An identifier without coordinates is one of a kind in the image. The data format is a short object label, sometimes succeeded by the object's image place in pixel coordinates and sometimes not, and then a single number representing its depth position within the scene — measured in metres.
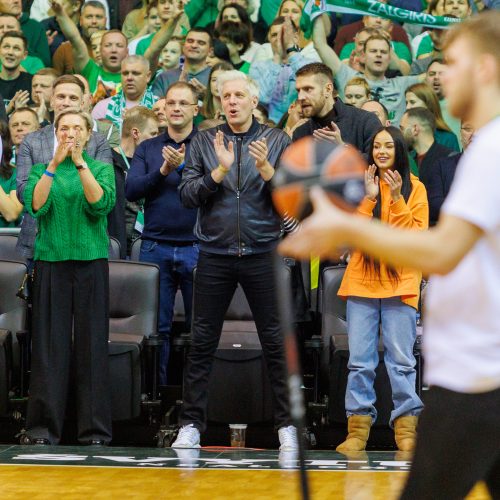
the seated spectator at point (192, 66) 20.03
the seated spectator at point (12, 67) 20.02
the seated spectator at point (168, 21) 20.75
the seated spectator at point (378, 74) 18.95
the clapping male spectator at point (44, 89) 19.33
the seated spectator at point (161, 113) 17.98
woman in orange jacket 13.55
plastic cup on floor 14.91
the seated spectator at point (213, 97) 18.76
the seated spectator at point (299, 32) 20.03
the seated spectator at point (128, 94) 18.62
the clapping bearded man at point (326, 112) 14.78
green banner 19.09
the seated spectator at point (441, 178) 16.27
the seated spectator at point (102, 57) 20.03
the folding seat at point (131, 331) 14.68
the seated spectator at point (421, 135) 17.44
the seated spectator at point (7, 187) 16.42
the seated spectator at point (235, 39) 20.84
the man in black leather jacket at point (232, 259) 13.58
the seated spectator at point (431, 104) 18.56
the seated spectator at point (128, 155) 16.23
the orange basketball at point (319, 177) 5.79
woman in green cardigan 13.79
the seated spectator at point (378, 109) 16.70
